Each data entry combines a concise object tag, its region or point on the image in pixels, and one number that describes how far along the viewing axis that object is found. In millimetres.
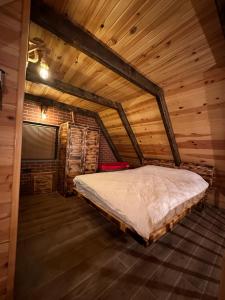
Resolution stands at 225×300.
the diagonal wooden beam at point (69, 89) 2418
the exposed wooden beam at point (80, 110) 3467
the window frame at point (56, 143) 3481
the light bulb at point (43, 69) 1724
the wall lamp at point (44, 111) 3532
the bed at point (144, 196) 1432
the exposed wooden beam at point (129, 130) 3742
